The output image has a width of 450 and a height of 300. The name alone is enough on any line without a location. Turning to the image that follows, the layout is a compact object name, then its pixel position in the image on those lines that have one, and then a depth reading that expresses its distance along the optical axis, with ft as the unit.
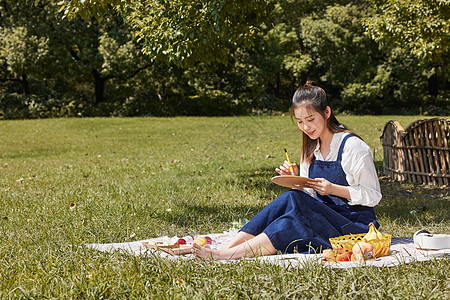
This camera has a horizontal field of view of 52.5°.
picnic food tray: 11.75
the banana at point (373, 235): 11.11
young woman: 11.57
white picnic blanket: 10.36
